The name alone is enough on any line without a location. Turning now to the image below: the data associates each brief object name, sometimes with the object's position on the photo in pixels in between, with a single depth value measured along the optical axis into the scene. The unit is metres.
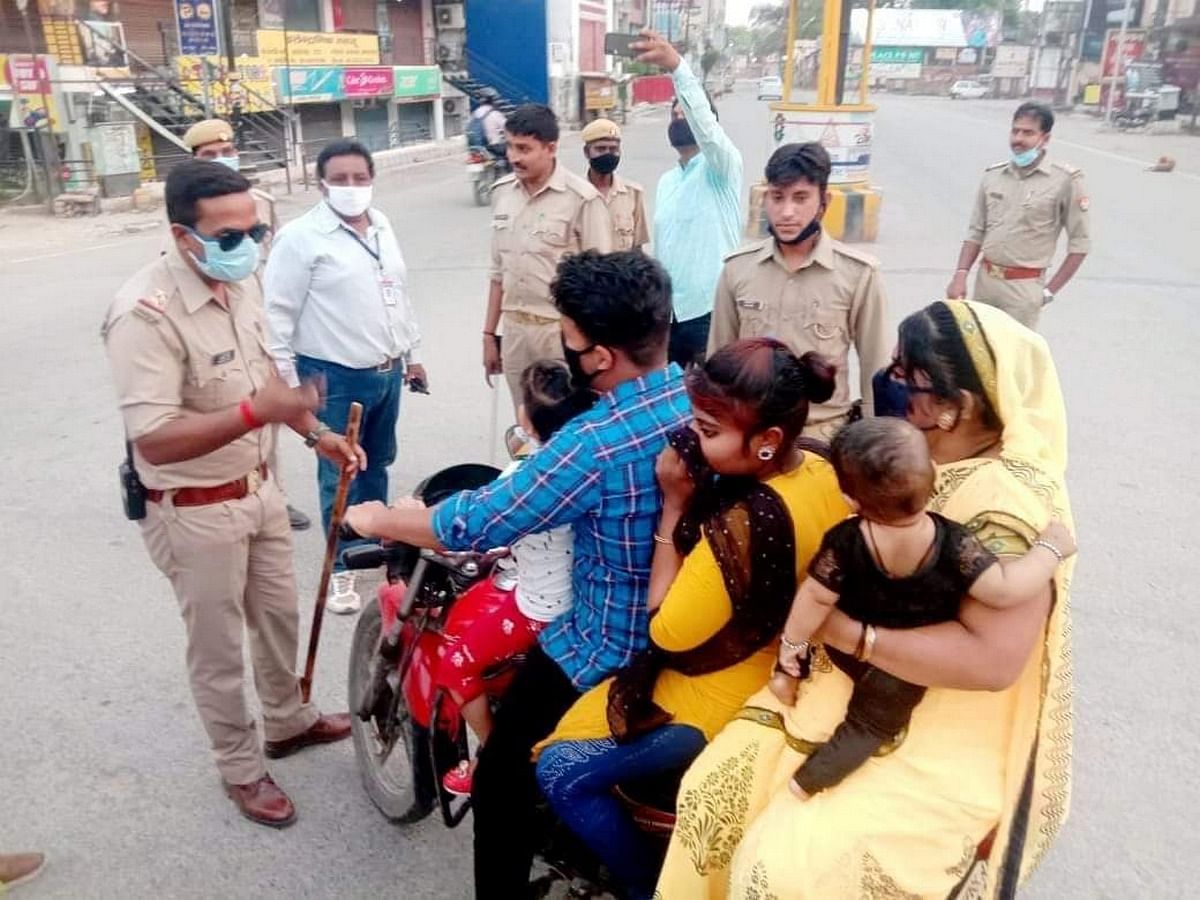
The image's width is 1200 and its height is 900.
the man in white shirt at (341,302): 3.84
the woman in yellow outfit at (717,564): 1.69
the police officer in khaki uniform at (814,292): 3.30
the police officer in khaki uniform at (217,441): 2.39
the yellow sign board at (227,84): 19.02
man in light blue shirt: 4.62
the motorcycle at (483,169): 15.18
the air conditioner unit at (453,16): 31.52
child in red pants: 2.18
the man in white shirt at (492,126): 15.20
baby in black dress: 1.44
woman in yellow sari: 1.50
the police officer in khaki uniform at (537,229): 4.51
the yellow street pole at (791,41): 11.76
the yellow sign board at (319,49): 21.34
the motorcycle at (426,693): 2.28
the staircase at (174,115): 17.50
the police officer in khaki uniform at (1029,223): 5.40
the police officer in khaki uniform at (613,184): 5.41
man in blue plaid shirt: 1.89
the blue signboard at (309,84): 21.50
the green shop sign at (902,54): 71.94
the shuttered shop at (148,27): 19.80
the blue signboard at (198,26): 15.59
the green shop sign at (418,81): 26.86
